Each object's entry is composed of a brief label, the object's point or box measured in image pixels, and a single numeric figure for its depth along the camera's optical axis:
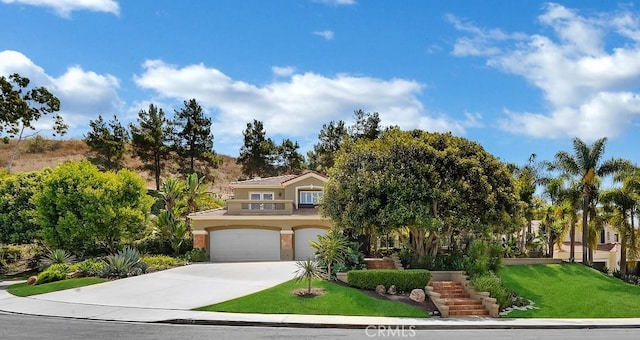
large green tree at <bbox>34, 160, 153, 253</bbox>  33.69
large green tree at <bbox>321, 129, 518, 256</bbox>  26.77
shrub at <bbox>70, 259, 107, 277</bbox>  29.33
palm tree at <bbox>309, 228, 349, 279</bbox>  26.25
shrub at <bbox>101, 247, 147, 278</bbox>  29.22
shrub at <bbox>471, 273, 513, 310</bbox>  24.34
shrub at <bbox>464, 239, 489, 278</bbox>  26.81
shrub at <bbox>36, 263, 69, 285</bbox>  28.15
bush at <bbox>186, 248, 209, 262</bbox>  37.16
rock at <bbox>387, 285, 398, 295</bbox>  24.67
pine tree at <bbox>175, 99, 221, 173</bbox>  64.10
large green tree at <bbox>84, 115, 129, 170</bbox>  62.69
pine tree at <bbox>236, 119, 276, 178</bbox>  67.62
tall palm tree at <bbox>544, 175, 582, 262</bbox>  37.22
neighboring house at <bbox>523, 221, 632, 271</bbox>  47.06
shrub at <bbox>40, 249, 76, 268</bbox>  32.94
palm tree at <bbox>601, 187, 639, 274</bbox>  36.00
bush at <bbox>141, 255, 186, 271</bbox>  33.00
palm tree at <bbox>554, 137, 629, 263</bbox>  36.94
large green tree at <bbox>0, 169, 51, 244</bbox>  37.38
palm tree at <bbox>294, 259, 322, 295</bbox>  23.53
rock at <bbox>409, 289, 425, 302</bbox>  23.94
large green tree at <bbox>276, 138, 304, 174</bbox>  70.12
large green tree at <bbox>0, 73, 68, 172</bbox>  46.58
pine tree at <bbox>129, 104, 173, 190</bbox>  61.19
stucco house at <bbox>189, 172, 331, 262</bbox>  38.72
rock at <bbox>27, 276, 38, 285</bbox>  28.47
